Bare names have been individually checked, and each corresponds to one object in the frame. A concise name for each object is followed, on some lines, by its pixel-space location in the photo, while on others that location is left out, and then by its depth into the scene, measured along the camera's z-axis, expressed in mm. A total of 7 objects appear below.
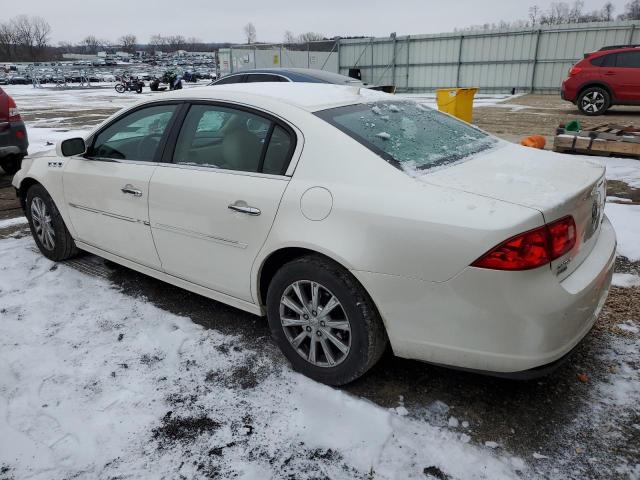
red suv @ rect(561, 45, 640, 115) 12555
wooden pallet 7511
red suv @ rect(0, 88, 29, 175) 7066
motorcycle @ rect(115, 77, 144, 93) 27594
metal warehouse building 20625
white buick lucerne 2021
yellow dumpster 10617
